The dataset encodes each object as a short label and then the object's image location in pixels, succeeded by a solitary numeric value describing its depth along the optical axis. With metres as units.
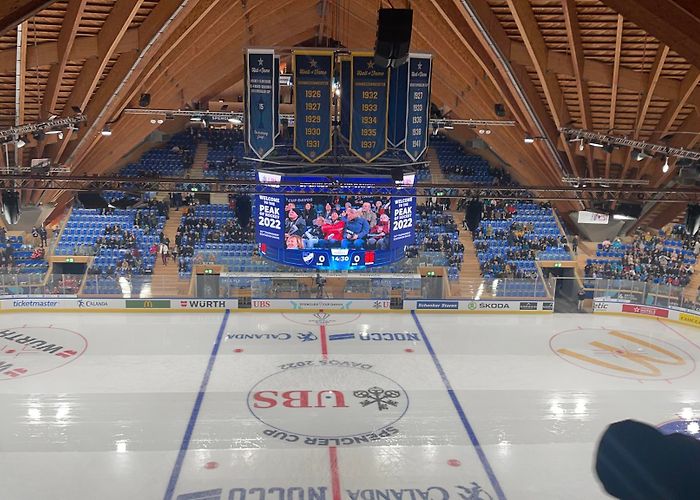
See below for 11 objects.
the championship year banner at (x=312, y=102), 15.25
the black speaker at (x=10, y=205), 16.33
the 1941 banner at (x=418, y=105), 15.89
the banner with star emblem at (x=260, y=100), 15.41
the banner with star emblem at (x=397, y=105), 15.98
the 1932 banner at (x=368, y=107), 15.49
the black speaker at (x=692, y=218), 17.33
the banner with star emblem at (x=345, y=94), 15.68
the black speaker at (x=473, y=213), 18.89
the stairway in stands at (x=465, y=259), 22.58
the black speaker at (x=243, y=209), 20.91
